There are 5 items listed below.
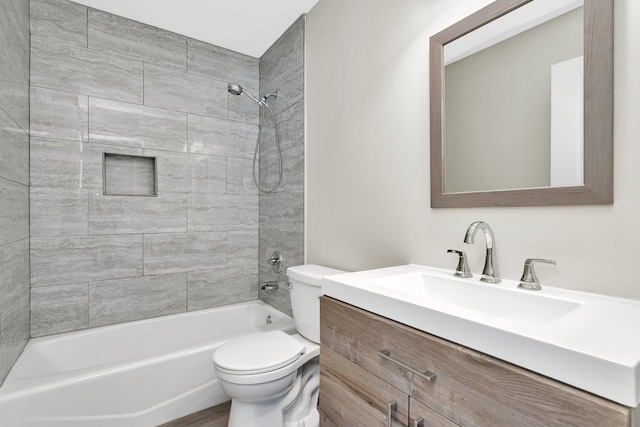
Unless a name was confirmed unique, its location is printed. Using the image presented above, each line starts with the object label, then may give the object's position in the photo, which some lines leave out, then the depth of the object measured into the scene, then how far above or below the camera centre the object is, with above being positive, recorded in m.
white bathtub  1.38 -0.86
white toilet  1.38 -0.71
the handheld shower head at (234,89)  2.26 +0.90
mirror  0.89 +0.37
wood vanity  0.54 -0.37
